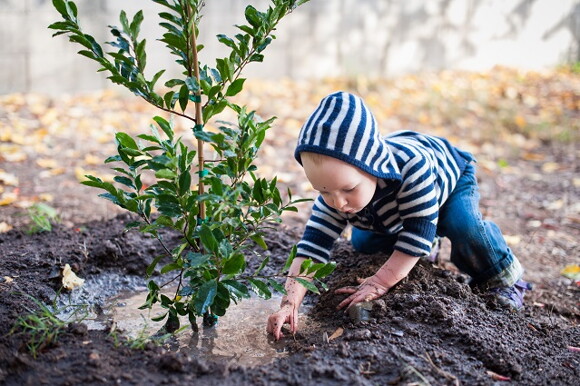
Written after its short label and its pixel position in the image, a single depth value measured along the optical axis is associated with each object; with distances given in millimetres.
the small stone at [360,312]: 2502
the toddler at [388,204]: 2285
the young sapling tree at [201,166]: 2088
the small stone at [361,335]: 2332
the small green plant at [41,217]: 3361
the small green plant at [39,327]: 2141
